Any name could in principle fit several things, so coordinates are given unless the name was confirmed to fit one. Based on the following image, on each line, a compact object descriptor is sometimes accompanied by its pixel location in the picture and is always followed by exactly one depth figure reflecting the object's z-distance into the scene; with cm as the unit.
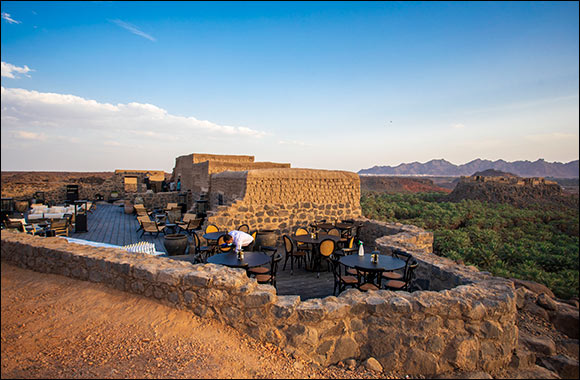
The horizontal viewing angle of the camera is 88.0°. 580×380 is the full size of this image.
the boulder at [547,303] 652
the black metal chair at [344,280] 609
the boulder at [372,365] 390
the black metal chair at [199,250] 792
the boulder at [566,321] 604
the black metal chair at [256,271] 638
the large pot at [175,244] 907
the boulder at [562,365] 458
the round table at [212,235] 819
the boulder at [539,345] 491
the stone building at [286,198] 1066
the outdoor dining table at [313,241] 784
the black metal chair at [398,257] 633
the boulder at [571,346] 522
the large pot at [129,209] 1778
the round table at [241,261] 595
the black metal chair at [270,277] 614
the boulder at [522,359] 432
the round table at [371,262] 583
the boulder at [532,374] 407
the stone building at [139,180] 2309
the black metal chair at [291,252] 785
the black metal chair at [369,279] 572
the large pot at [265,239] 927
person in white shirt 648
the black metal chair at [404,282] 591
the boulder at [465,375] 390
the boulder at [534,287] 784
